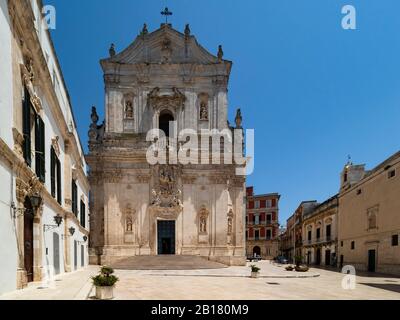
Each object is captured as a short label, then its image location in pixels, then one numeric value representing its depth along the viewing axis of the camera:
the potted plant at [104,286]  11.12
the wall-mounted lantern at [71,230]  20.89
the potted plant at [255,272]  21.14
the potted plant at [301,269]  26.72
